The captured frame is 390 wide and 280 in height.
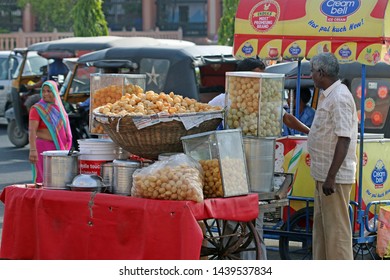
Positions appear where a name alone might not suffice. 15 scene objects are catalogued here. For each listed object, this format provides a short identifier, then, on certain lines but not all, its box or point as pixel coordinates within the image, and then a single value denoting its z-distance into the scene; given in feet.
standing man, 30.53
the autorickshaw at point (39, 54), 80.68
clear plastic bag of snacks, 27.68
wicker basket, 29.40
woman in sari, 40.90
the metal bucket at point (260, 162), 30.39
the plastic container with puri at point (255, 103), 30.63
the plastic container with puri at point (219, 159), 28.81
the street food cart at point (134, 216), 27.68
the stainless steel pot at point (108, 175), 30.02
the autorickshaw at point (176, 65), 67.94
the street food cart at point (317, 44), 33.63
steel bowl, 29.54
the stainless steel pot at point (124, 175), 29.44
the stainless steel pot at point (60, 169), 30.28
